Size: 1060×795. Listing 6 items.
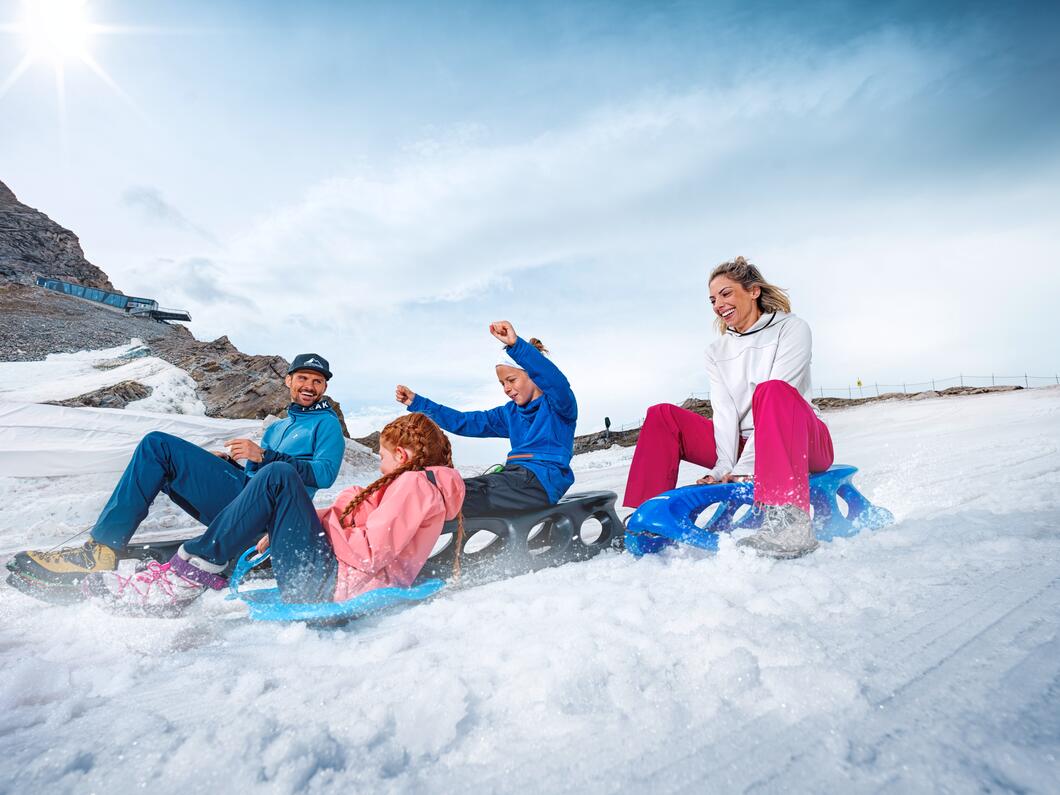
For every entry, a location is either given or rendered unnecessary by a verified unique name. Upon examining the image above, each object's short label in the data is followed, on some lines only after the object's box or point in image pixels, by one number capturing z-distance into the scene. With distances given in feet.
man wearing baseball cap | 7.86
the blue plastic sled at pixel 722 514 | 8.33
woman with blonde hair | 7.70
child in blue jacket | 8.94
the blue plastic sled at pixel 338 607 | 6.53
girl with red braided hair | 6.95
